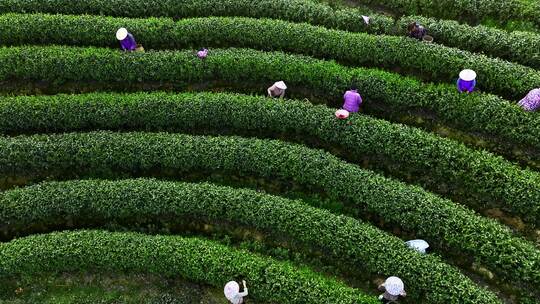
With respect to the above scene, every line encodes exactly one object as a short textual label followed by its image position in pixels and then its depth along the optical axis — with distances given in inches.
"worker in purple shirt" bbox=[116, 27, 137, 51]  642.8
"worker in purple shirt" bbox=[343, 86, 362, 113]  581.6
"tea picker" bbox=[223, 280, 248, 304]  486.4
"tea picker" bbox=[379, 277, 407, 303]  472.4
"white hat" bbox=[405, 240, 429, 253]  507.2
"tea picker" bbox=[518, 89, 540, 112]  558.6
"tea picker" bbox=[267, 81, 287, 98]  614.5
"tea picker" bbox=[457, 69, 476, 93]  569.0
